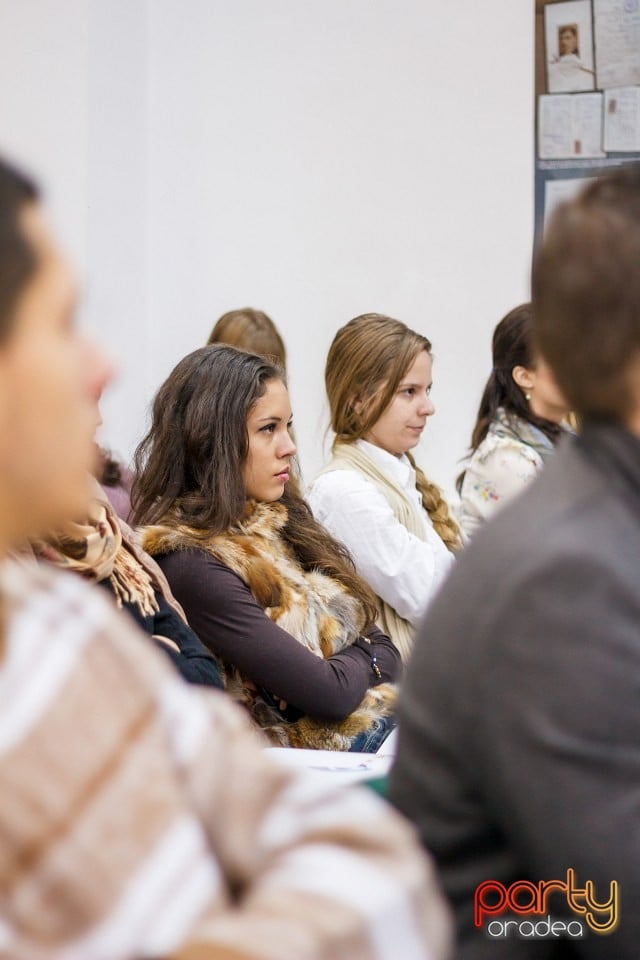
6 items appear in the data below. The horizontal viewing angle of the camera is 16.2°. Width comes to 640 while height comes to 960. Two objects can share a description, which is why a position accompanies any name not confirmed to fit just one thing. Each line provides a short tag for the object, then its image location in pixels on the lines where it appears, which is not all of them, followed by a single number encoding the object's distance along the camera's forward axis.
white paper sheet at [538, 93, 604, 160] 8.04
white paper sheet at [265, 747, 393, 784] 3.07
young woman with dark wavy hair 4.38
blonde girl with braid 5.65
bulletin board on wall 7.93
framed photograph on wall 7.99
